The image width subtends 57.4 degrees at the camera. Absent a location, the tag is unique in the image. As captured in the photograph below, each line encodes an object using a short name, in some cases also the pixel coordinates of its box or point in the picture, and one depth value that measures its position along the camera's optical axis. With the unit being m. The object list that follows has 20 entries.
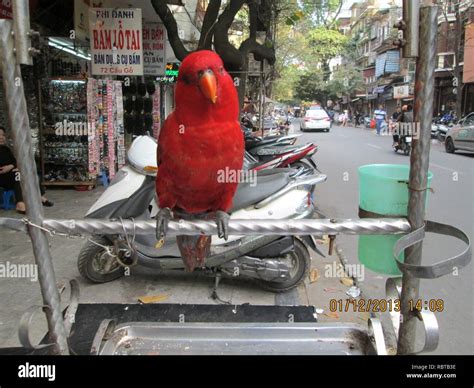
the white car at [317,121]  23.64
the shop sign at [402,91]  16.61
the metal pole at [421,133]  1.34
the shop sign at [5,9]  4.84
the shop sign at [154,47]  8.62
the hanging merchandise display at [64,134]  7.21
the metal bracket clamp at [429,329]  1.37
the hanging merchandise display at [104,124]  6.99
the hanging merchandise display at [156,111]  10.10
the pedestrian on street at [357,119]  34.35
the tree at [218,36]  5.73
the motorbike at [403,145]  12.25
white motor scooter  3.37
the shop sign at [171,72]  11.31
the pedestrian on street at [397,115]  12.78
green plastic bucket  1.62
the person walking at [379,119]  22.46
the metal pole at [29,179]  1.32
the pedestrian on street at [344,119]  34.25
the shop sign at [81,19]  6.34
